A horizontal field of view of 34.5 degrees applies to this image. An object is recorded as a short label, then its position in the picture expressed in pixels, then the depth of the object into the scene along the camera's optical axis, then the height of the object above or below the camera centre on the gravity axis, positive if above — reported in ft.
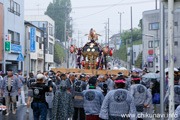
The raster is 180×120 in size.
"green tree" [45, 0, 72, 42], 250.84 +41.74
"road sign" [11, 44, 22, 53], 95.15 +5.09
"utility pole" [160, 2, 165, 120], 22.04 +0.40
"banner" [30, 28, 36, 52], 110.00 +9.24
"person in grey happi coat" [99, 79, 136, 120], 18.78 -2.77
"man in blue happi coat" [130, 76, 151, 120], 27.02 -3.15
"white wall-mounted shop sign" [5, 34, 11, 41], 85.71 +7.79
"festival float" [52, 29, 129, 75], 85.05 +2.99
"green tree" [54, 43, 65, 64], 198.70 +6.58
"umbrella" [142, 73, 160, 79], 34.93 -1.57
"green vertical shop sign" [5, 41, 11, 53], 86.48 +4.86
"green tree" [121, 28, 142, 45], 242.37 +23.05
